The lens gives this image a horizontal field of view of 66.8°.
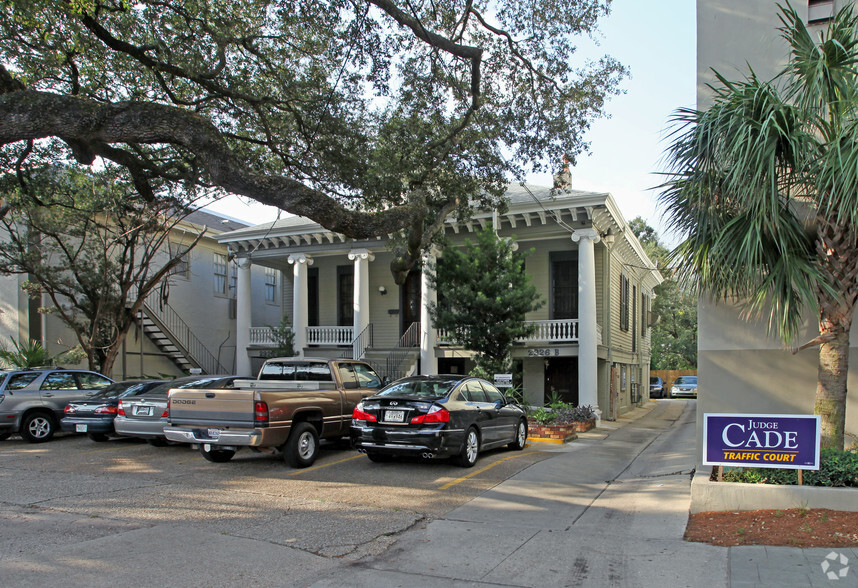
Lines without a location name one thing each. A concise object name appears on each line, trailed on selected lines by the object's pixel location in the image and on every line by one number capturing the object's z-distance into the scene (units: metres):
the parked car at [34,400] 13.17
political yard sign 6.96
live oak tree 11.69
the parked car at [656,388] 40.78
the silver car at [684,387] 40.22
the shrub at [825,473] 6.90
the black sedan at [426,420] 9.70
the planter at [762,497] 6.70
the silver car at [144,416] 11.72
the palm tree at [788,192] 7.00
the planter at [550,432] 14.40
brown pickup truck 9.35
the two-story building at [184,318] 20.75
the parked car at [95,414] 12.93
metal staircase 24.66
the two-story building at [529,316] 19.45
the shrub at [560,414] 14.86
